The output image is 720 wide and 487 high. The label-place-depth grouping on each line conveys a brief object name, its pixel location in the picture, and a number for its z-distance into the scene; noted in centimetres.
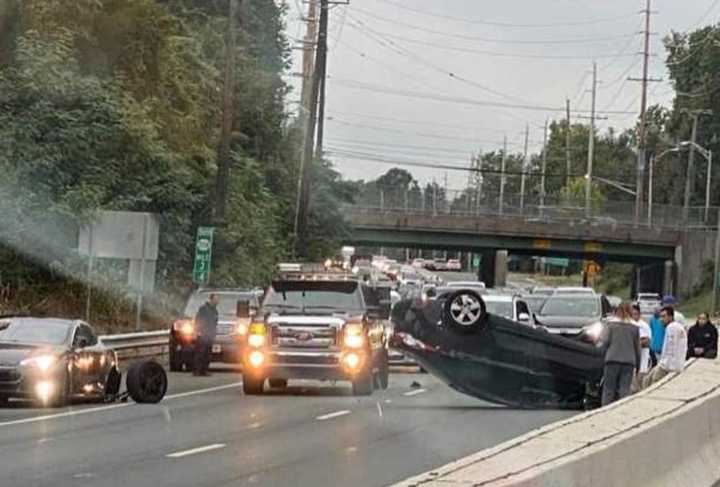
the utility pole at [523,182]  8761
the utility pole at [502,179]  8725
